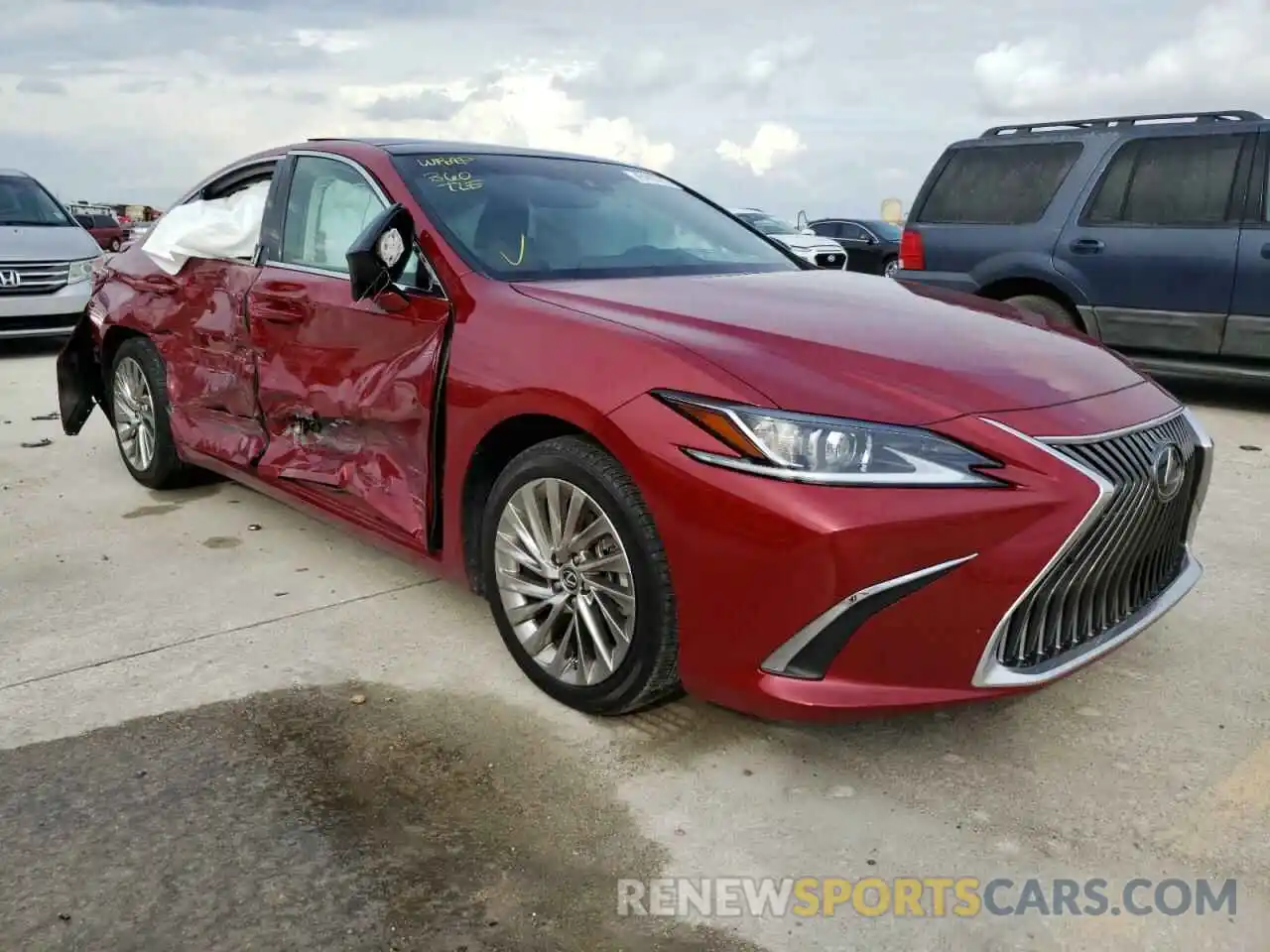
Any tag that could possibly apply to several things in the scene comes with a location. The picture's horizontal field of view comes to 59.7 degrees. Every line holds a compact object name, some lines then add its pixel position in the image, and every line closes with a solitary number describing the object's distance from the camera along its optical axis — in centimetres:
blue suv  682
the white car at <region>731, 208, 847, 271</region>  1789
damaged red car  235
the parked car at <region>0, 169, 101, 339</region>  973
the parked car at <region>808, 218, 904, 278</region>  2005
